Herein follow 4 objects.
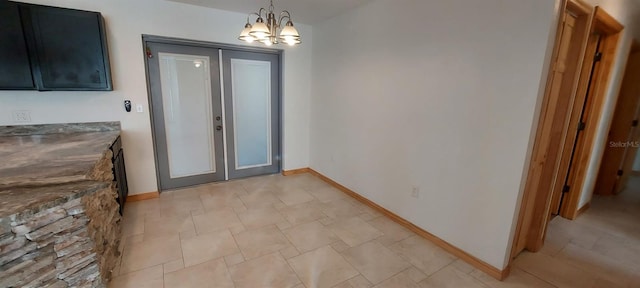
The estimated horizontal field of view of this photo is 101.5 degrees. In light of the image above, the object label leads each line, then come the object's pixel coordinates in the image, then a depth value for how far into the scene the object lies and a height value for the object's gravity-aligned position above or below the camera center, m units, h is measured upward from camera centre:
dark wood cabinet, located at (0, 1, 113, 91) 2.29 +0.38
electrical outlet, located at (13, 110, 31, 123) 2.57 -0.25
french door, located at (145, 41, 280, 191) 3.34 -0.22
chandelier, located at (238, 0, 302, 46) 2.01 +0.51
